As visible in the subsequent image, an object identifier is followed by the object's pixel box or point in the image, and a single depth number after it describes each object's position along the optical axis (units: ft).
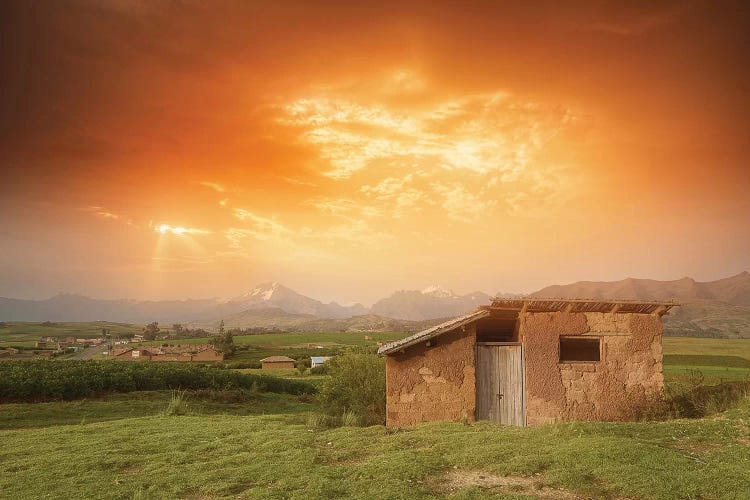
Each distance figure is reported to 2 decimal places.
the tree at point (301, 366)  196.72
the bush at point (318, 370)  194.18
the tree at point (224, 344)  291.79
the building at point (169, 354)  259.86
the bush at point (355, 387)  58.84
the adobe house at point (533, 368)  50.11
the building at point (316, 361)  217.38
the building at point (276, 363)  229.72
